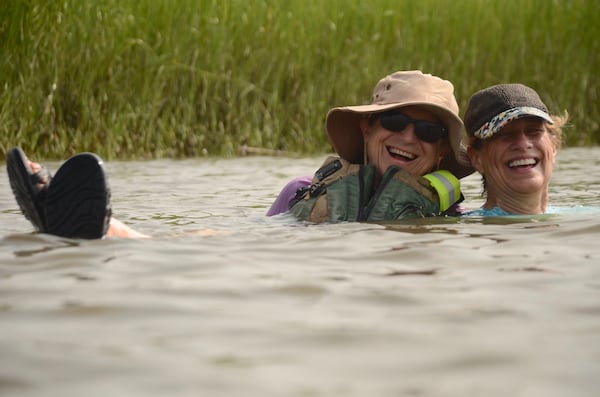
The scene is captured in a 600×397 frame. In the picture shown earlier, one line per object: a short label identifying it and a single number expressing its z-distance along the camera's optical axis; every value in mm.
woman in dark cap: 9719
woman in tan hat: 9586
